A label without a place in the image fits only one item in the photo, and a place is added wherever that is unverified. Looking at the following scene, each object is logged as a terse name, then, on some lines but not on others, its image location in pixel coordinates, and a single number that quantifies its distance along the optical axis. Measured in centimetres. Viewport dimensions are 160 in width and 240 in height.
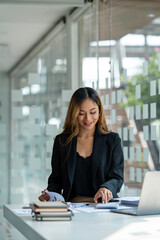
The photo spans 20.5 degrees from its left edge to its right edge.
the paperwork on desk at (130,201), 232
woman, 273
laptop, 199
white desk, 155
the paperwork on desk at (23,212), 210
